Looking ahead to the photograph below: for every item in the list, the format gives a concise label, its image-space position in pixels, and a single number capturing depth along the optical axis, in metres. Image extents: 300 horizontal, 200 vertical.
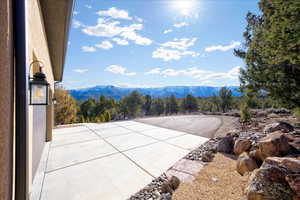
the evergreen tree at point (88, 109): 29.24
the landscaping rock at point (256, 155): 2.79
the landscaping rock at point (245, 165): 2.60
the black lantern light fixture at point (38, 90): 1.83
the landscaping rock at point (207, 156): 3.25
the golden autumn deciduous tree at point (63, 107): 11.05
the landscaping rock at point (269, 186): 1.68
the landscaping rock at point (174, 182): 2.29
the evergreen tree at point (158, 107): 35.38
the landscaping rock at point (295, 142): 2.72
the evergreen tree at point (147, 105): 36.22
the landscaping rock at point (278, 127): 3.94
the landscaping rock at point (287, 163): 1.85
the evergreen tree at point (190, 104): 32.54
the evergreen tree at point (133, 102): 31.69
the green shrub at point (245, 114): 7.09
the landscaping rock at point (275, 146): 2.65
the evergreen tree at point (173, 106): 34.41
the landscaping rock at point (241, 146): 3.39
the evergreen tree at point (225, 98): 23.45
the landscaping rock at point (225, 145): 3.79
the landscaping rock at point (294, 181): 1.61
